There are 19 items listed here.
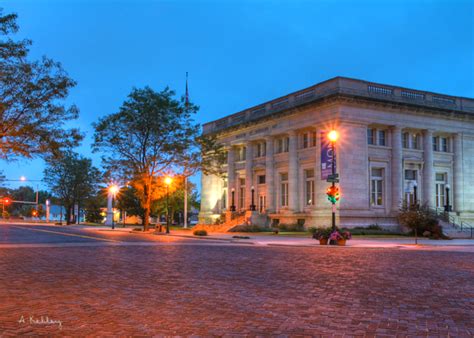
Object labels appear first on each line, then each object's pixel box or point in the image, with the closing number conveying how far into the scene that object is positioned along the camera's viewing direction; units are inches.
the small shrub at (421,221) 1480.1
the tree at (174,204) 2922.7
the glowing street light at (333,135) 1128.8
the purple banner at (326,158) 1604.3
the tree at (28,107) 828.0
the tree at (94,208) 3772.1
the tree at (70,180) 3425.2
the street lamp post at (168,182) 1877.0
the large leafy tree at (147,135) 1879.9
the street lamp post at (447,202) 1661.5
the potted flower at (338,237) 1110.4
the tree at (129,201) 3266.7
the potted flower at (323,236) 1135.0
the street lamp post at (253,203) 2027.1
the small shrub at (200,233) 1593.3
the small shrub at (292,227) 1828.2
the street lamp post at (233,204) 2206.0
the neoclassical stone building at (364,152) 1708.9
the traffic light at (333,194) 1130.3
